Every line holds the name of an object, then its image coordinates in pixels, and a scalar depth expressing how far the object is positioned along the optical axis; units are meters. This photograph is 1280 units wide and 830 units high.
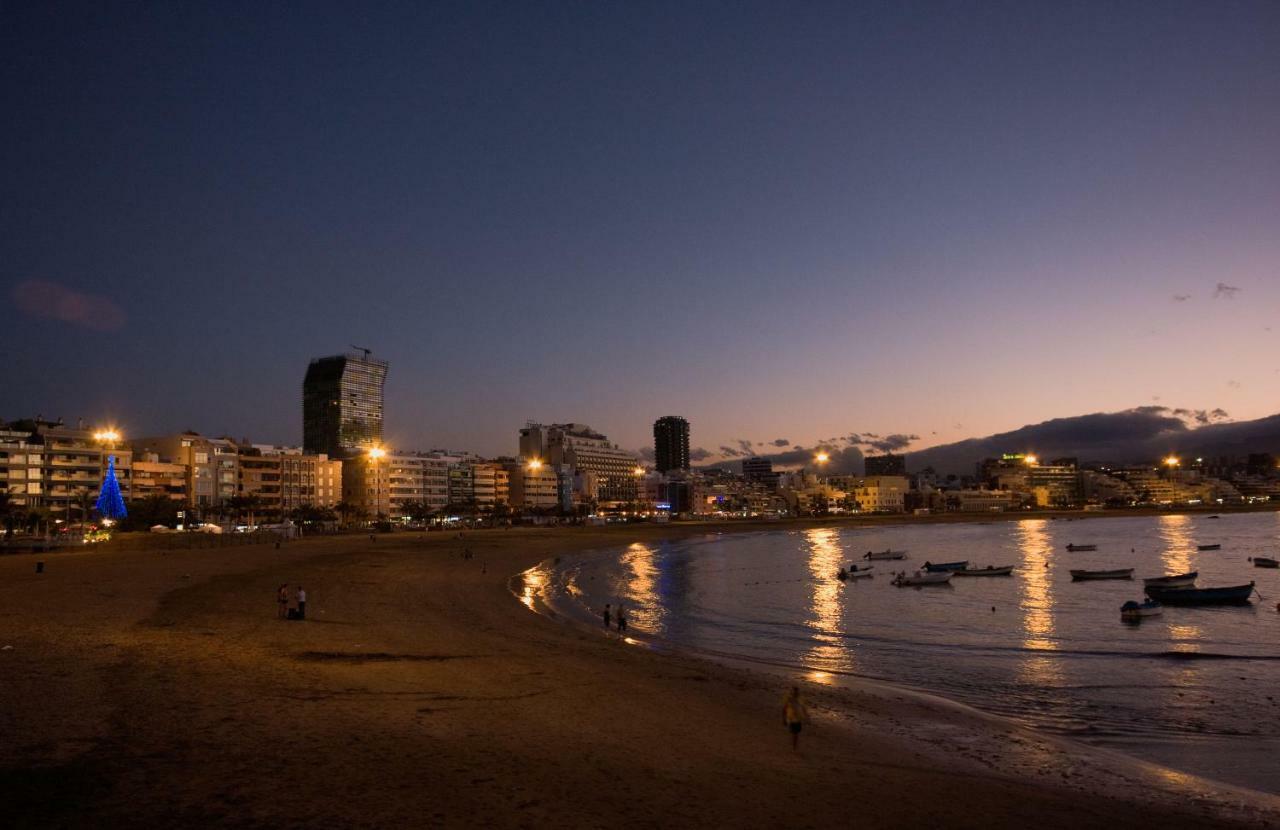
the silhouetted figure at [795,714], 15.19
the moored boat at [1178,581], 48.75
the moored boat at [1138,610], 38.31
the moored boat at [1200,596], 44.03
